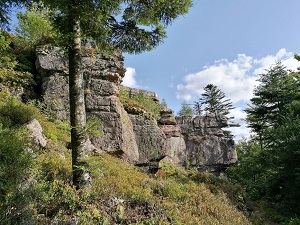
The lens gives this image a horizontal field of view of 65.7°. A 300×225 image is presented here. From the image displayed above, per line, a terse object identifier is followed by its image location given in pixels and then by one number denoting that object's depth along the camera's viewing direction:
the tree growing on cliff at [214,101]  38.09
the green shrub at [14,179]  4.07
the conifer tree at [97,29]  5.22
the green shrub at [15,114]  6.81
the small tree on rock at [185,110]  42.76
